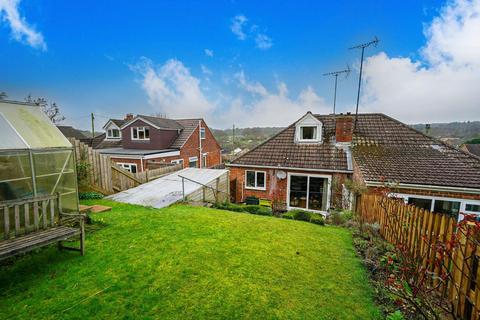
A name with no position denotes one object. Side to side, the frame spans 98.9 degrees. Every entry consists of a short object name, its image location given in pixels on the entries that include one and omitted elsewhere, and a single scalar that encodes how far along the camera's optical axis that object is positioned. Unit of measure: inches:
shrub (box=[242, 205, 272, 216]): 402.3
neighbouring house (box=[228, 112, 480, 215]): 362.6
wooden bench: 139.3
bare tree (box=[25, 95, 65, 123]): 1068.5
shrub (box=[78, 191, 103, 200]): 383.2
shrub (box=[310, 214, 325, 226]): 339.8
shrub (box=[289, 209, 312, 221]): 364.8
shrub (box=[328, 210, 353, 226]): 353.7
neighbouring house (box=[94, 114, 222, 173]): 773.7
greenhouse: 189.5
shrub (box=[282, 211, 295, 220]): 368.1
